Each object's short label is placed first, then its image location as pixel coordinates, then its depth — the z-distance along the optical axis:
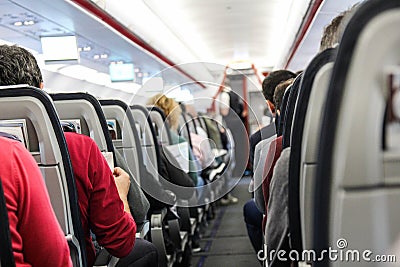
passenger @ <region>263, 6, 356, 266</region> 1.78
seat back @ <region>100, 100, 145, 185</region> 3.58
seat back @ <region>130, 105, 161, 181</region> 4.00
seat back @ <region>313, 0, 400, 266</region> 0.96
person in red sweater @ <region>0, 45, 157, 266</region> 2.41
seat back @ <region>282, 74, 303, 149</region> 1.98
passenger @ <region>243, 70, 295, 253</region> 3.88
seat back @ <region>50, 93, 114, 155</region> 2.74
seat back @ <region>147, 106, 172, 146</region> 4.85
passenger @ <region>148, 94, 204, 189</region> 5.15
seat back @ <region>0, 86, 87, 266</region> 1.99
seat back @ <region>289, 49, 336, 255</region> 1.47
